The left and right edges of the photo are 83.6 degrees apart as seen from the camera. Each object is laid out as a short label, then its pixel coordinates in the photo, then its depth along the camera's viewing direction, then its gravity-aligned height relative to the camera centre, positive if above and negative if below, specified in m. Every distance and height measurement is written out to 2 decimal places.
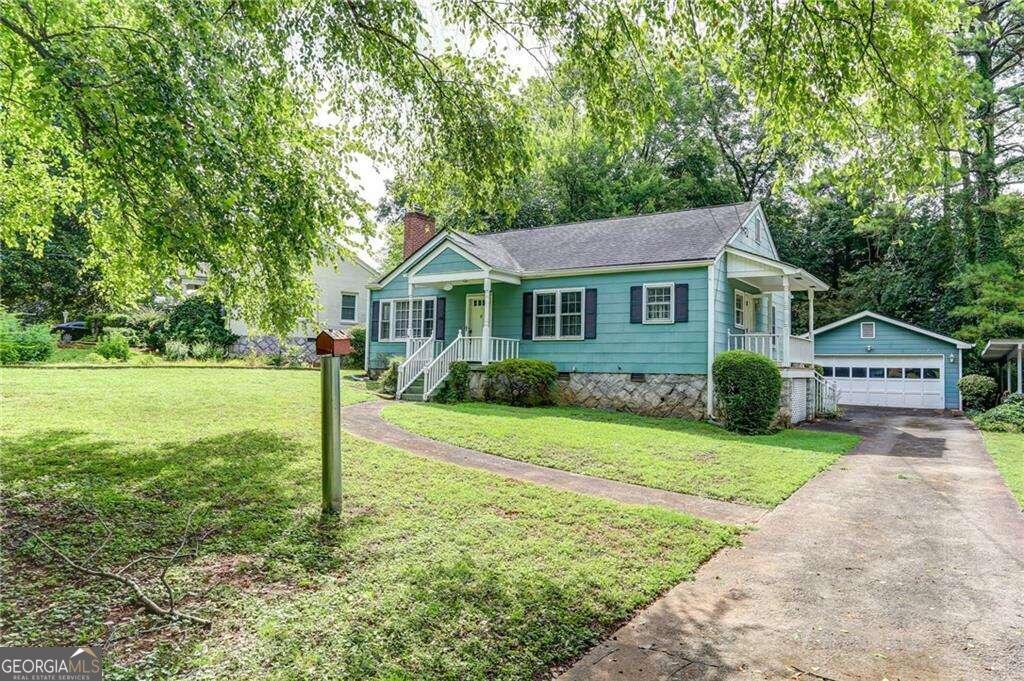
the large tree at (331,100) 4.27 +2.45
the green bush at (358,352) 23.45 -0.13
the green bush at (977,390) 20.66 -1.33
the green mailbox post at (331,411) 5.12 -0.57
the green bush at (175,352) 20.75 -0.16
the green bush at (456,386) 15.73 -1.01
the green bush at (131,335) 22.67 +0.49
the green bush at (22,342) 16.96 +0.14
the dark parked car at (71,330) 24.77 +0.73
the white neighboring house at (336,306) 25.14 +2.14
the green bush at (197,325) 23.52 +0.94
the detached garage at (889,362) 22.34 -0.38
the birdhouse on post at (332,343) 5.10 +0.05
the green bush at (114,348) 19.22 -0.03
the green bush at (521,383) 15.20 -0.88
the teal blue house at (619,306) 14.62 +1.30
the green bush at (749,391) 12.59 -0.86
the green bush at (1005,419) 15.42 -1.84
